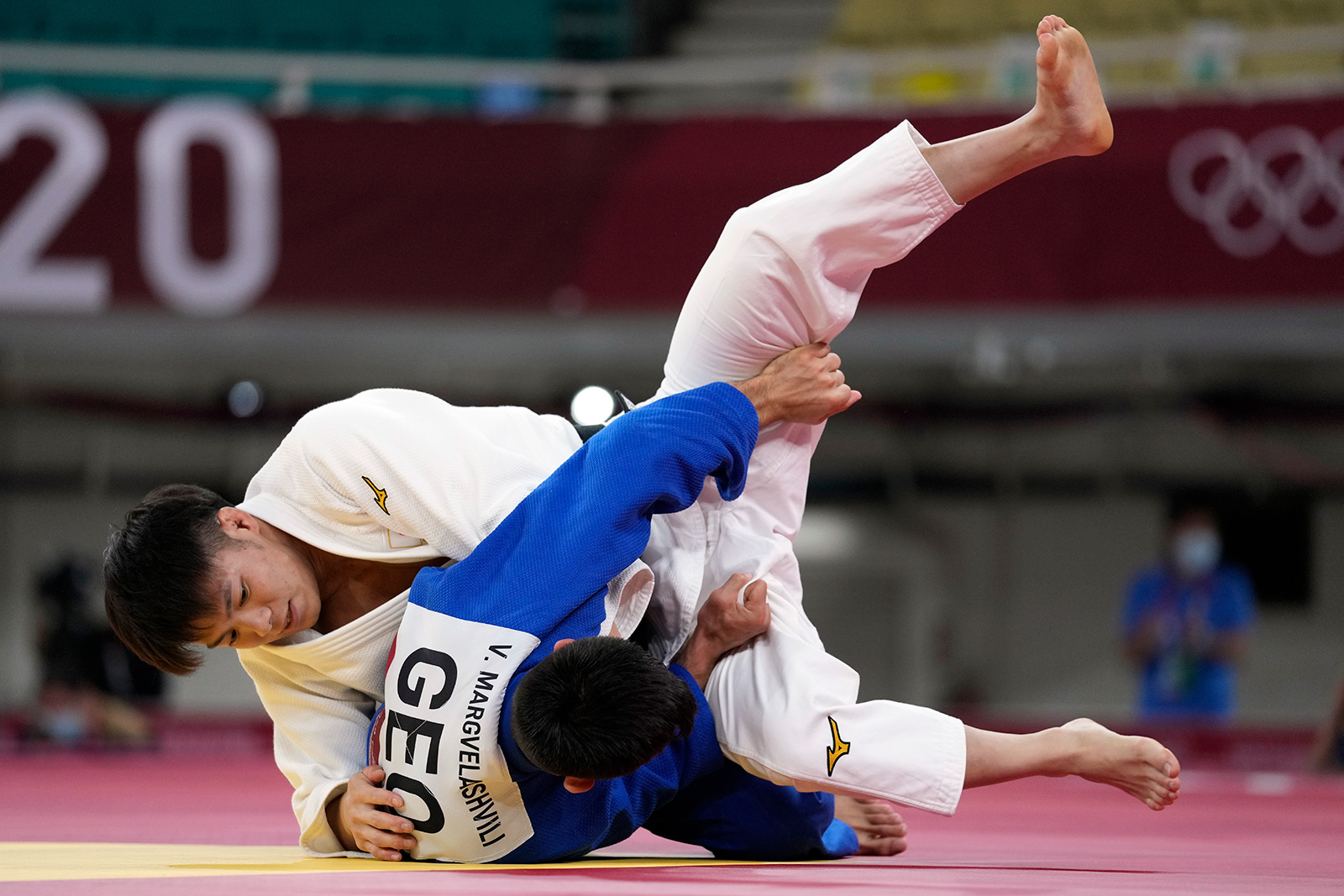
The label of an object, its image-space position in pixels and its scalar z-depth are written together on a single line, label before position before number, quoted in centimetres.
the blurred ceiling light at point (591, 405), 1424
